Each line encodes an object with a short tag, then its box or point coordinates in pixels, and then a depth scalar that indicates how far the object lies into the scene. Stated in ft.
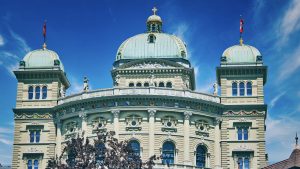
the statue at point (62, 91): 267.91
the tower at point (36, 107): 257.64
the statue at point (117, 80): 267.68
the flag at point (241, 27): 272.57
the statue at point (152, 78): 263.21
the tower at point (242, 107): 251.64
